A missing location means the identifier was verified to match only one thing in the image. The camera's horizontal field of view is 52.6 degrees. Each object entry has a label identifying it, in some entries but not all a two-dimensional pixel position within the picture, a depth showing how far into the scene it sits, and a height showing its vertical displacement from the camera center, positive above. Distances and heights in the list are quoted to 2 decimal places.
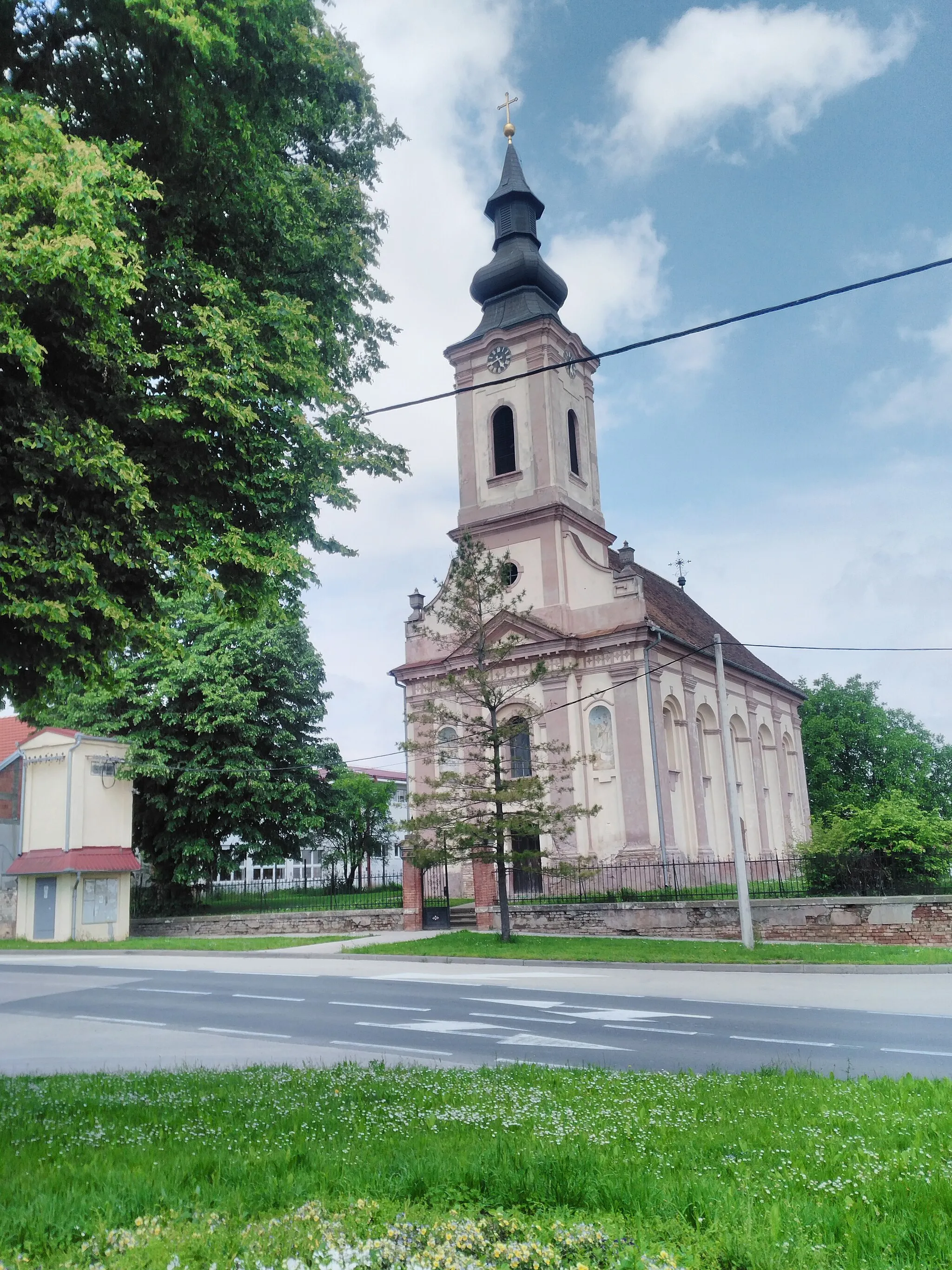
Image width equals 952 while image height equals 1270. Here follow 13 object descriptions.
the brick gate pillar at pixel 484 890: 24.53 -1.20
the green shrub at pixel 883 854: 20.44 -0.60
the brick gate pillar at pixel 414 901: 25.47 -1.46
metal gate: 25.80 -1.70
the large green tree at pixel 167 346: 7.75 +4.39
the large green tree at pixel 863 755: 55.56 +4.09
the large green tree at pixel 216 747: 31.69 +3.48
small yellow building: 28.98 +0.54
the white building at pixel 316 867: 48.91 -1.05
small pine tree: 22.09 +1.38
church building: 31.28 +8.16
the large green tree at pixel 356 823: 34.50 +0.94
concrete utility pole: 19.11 -0.08
